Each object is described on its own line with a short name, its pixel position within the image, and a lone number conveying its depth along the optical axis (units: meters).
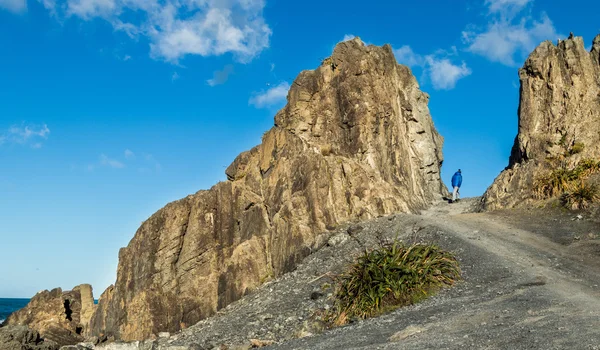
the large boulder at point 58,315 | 32.53
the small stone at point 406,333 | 12.29
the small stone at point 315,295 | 19.73
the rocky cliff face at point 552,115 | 28.69
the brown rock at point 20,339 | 20.84
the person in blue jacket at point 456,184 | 37.16
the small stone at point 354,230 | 25.05
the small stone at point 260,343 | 16.80
